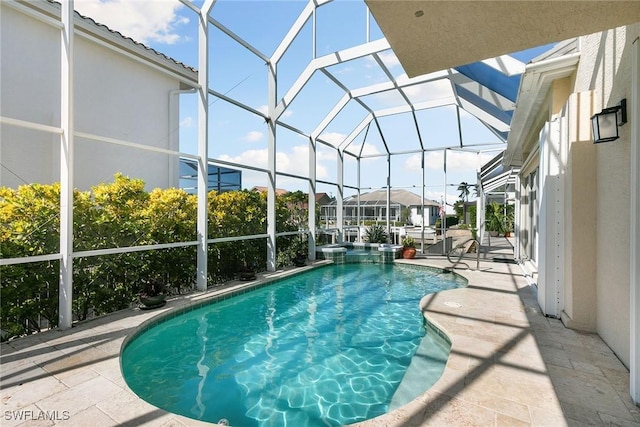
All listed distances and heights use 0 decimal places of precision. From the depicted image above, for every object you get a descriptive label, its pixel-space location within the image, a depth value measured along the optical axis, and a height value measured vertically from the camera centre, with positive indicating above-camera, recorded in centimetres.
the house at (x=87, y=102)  629 +274
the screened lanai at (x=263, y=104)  621 +314
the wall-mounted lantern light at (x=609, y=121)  321 +98
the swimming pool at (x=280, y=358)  325 -196
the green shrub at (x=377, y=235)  1350 -86
